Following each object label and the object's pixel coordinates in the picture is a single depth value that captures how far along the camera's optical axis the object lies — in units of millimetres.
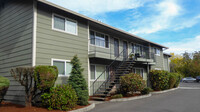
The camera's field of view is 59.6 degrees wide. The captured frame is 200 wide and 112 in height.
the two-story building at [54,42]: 9820
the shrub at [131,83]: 12406
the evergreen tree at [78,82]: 9416
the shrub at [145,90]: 13734
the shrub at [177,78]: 20427
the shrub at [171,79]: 18269
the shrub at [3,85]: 8258
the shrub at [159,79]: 16703
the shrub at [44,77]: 7789
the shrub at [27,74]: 8023
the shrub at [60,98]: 8031
